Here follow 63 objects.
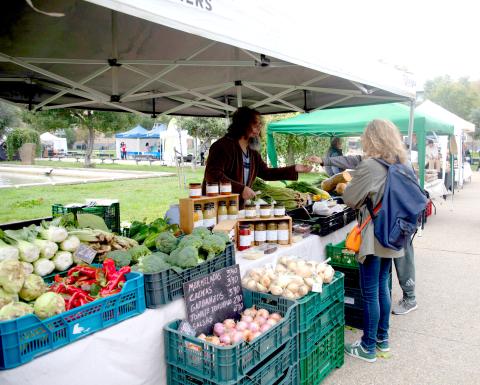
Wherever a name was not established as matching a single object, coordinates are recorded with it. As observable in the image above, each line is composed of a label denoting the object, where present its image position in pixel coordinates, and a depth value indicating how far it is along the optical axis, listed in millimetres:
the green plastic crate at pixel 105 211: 3777
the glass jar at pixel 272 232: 3537
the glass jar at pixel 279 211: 3572
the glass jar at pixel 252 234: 3418
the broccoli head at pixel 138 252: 2551
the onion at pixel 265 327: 2476
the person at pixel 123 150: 40500
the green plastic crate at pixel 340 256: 3857
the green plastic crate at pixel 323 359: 2787
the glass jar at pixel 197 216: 3213
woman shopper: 3034
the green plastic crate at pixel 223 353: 2086
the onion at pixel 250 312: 2698
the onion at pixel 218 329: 2506
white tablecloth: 1762
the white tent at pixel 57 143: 50919
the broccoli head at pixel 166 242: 2715
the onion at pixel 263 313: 2665
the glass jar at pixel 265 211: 3507
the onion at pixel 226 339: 2379
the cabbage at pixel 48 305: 1824
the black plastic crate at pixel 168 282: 2277
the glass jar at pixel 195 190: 3279
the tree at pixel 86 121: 23420
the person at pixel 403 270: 4004
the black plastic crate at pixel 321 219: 4005
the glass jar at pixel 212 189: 3396
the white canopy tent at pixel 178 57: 2430
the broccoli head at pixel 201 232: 2781
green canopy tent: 8094
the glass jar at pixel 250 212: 3492
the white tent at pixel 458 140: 11641
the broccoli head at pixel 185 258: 2422
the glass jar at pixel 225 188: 3525
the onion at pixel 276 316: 2627
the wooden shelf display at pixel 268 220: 3377
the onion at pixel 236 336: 2387
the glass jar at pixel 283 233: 3539
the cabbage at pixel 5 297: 1823
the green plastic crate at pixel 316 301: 2695
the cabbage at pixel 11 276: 1893
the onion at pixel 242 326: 2488
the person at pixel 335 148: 9797
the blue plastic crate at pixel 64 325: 1656
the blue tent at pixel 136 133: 39125
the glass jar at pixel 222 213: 3525
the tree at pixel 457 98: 56031
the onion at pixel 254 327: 2477
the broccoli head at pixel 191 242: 2600
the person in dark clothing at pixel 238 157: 3988
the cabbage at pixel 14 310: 1718
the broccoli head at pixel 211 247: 2654
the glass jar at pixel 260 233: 3457
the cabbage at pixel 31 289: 1969
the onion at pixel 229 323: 2568
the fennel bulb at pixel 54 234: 2422
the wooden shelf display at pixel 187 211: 3193
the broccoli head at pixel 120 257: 2395
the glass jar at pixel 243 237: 3299
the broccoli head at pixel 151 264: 2278
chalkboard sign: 2467
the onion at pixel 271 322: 2527
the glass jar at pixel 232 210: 3570
